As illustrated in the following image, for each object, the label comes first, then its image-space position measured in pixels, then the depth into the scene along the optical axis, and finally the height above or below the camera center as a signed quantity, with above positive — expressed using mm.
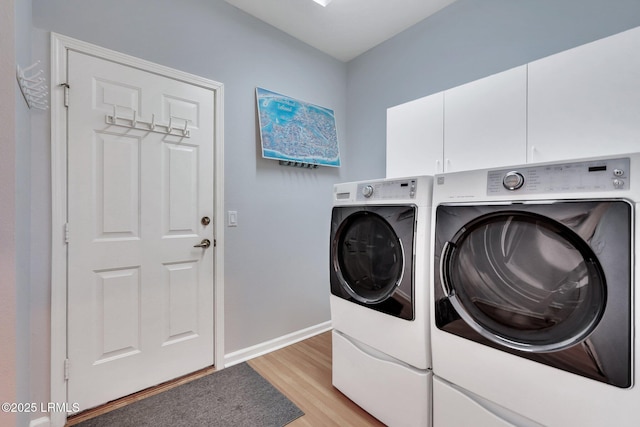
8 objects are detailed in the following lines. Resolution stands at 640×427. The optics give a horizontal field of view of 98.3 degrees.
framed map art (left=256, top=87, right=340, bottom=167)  2211 +697
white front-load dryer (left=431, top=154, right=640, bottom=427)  800 -287
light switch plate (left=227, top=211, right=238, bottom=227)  2070 -63
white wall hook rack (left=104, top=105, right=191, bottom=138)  1608 +531
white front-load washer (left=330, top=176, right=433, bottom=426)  1263 -438
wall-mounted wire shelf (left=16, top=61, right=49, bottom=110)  1040 +521
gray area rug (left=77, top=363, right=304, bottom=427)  1492 -1141
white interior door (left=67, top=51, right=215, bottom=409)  1535 -130
